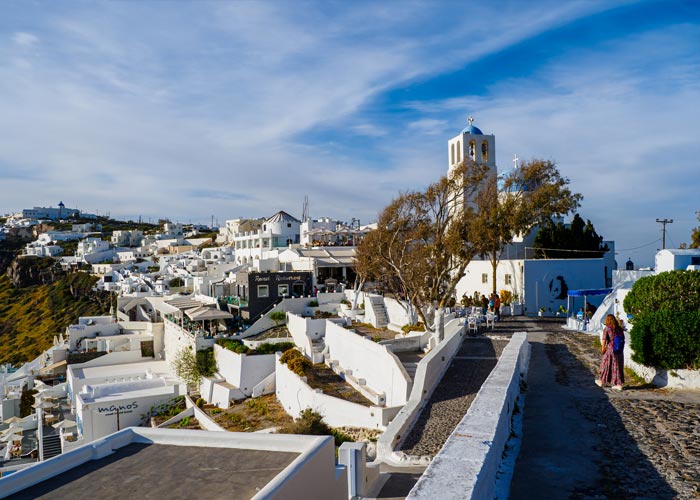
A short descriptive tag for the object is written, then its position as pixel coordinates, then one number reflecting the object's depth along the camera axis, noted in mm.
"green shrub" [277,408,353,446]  13547
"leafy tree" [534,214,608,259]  31375
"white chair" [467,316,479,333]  19469
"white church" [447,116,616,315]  26781
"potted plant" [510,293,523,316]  26188
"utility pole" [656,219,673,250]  33469
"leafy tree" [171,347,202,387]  26781
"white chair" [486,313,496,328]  21019
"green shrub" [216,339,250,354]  24984
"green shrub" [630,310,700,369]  8902
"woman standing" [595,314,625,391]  9016
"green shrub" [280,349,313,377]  20022
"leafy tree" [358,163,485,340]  21984
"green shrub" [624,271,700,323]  10477
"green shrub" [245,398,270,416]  20822
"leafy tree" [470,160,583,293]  22844
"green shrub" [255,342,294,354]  24888
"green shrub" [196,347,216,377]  26741
